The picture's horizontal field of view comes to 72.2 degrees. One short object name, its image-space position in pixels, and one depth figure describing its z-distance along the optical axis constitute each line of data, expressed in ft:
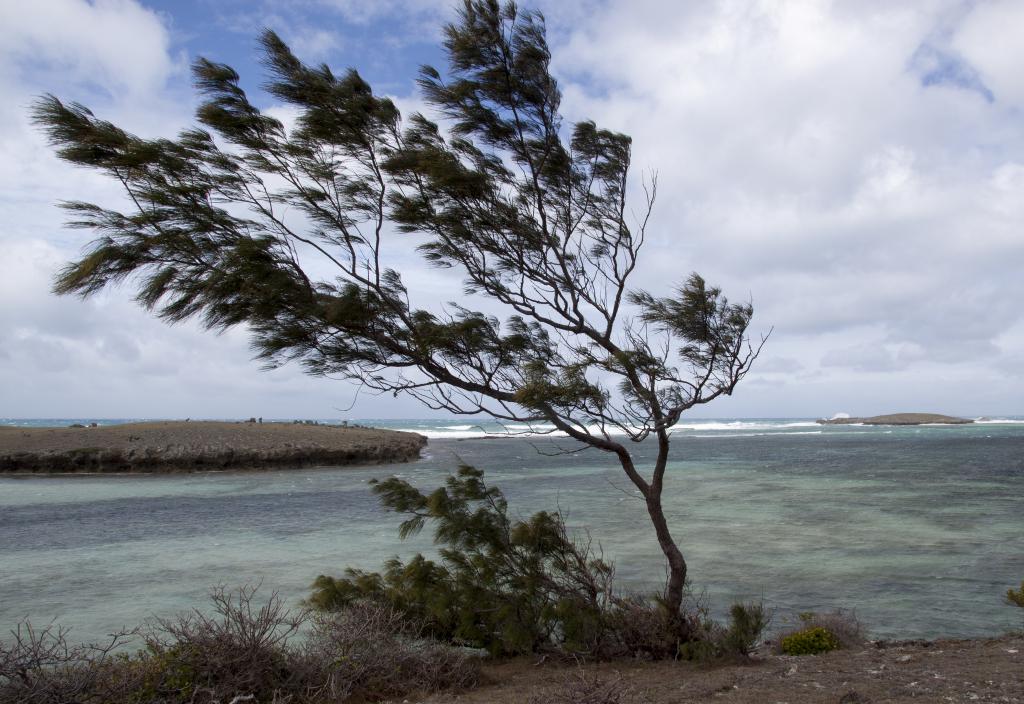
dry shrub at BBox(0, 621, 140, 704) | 14.25
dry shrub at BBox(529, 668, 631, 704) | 13.15
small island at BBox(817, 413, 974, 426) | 410.72
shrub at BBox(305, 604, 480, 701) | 18.29
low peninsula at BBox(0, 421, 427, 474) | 102.01
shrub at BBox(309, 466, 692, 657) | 21.75
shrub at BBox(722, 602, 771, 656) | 20.74
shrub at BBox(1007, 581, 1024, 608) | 30.42
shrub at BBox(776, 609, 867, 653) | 23.98
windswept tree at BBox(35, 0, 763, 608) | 17.26
